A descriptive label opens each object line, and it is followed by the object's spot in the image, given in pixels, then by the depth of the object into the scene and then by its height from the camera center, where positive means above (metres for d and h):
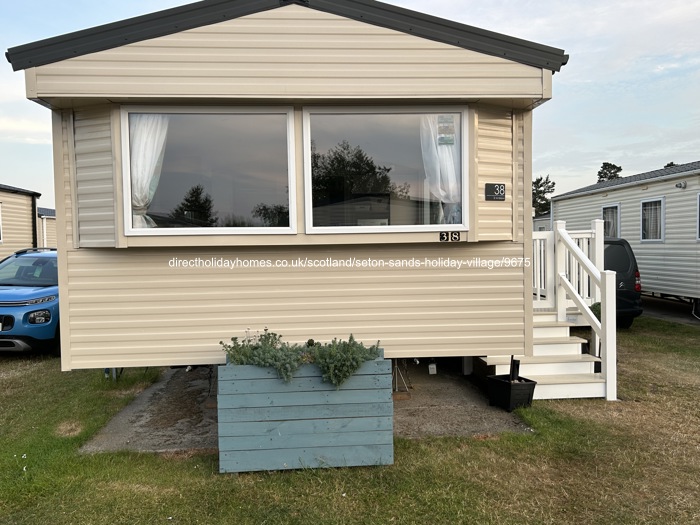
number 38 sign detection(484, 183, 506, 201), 3.86 +0.47
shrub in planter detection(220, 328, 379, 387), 3.27 -0.72
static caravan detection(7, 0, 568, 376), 3.49 +0.61
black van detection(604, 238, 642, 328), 8.09 -0.48
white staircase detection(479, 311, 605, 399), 4.74 -1.22
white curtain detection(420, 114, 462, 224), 3.76 +0.74
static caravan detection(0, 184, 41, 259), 13.32 +1.12
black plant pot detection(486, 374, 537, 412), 4.41 -1.34
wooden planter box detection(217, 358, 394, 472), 3.28 -1.16
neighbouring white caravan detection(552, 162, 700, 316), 9.64 +0.58
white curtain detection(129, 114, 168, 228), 3.55 +0.74
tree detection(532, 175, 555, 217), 44.16 +6.07
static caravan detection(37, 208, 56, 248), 15.38 +0.96
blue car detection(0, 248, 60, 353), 6.27 -0.80
